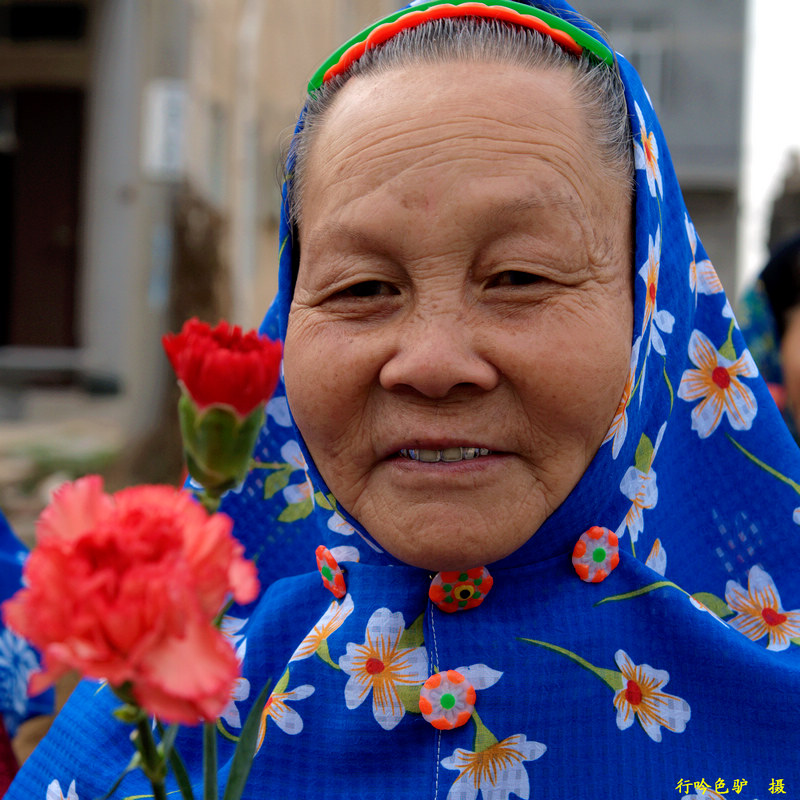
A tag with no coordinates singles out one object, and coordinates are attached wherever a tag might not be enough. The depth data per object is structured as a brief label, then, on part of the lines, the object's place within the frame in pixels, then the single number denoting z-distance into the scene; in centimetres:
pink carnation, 35
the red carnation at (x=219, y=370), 44
